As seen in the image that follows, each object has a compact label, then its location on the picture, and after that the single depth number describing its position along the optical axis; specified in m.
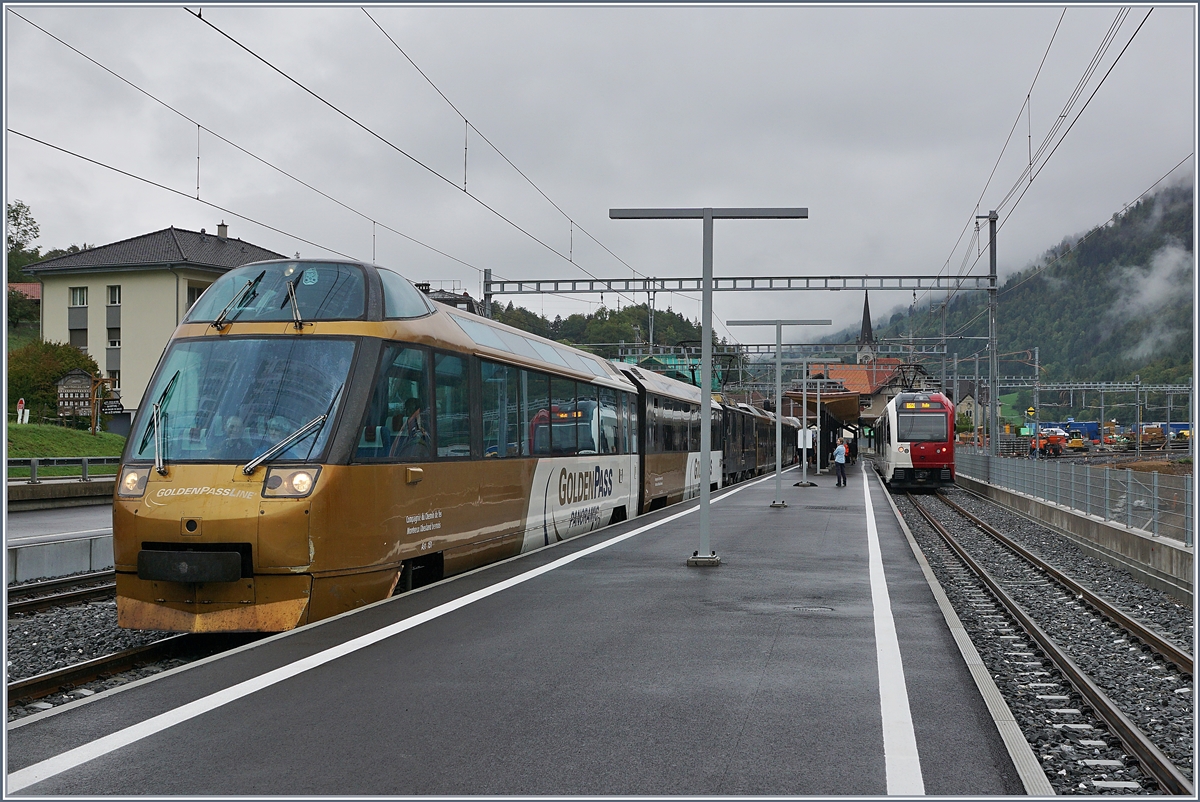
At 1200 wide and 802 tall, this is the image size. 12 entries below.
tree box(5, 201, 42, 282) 86.75
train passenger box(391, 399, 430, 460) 10.17
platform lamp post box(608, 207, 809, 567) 13.22
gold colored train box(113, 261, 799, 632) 8.75
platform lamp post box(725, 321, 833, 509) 32.75
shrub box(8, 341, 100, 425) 48.41
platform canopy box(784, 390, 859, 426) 61.97
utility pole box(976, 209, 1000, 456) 35.94
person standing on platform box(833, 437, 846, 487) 36.44
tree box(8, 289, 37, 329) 68.46
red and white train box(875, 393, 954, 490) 38.81
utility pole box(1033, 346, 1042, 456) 55.49
